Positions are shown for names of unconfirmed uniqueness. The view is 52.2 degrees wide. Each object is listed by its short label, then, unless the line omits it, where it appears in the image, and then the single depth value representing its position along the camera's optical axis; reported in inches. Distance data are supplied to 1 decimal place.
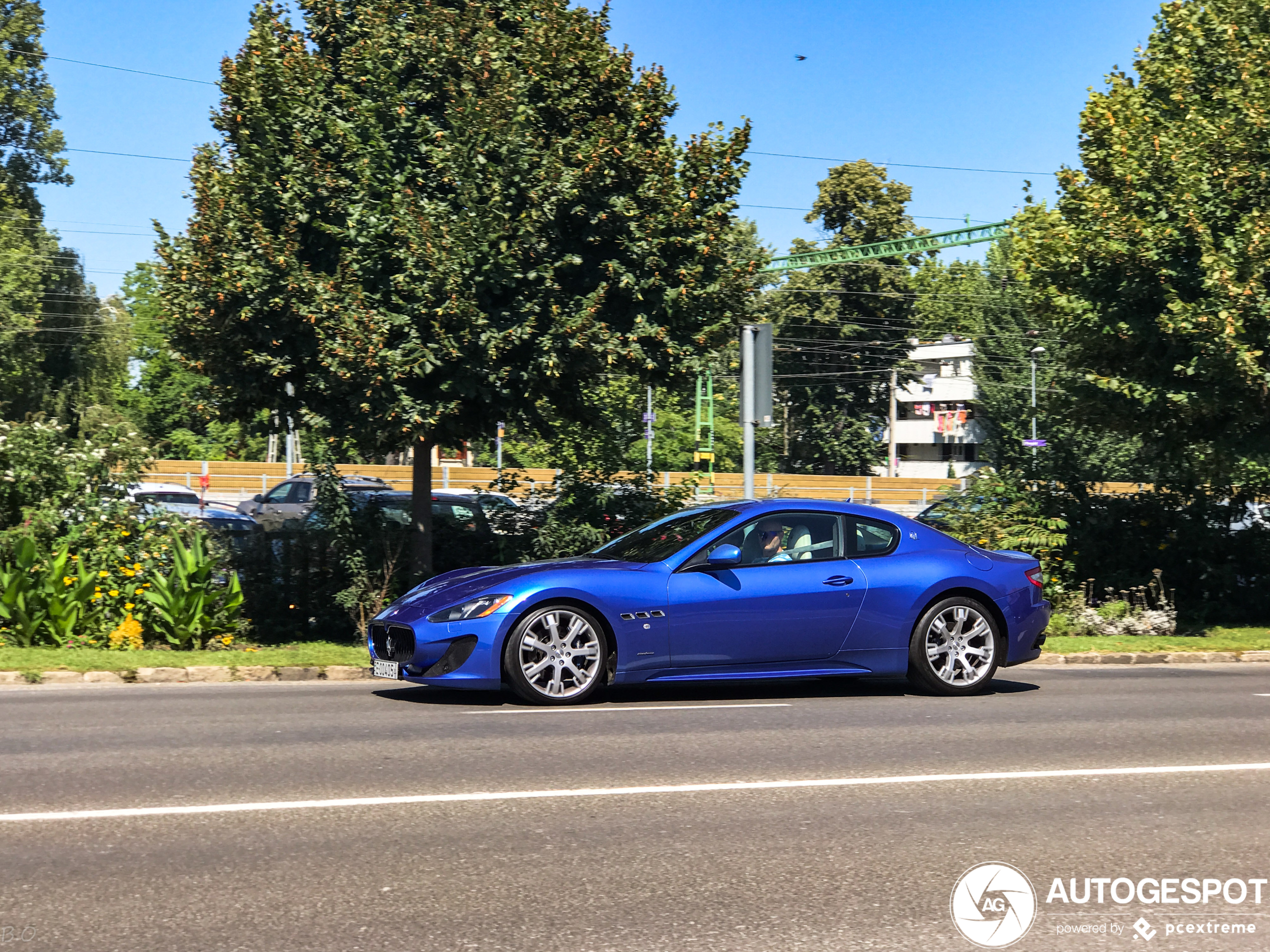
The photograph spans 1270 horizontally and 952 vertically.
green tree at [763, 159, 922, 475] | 2763.3
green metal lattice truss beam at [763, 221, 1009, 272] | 2423.7
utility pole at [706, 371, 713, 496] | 2380.8
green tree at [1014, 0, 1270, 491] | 625.3
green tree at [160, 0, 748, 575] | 529.3
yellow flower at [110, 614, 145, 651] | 512.4
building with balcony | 3545.8
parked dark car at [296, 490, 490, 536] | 600.4
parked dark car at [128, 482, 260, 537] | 569.6
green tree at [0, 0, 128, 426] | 1878.7
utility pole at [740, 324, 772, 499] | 579.8
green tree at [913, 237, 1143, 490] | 745.0
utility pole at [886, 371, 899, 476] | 2874.0
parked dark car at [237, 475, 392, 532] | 971.9
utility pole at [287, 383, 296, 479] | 1876.2
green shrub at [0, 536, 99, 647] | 509.4
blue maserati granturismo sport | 372.2
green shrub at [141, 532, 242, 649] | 516.7
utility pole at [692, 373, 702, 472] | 2188.1
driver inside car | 400.8
